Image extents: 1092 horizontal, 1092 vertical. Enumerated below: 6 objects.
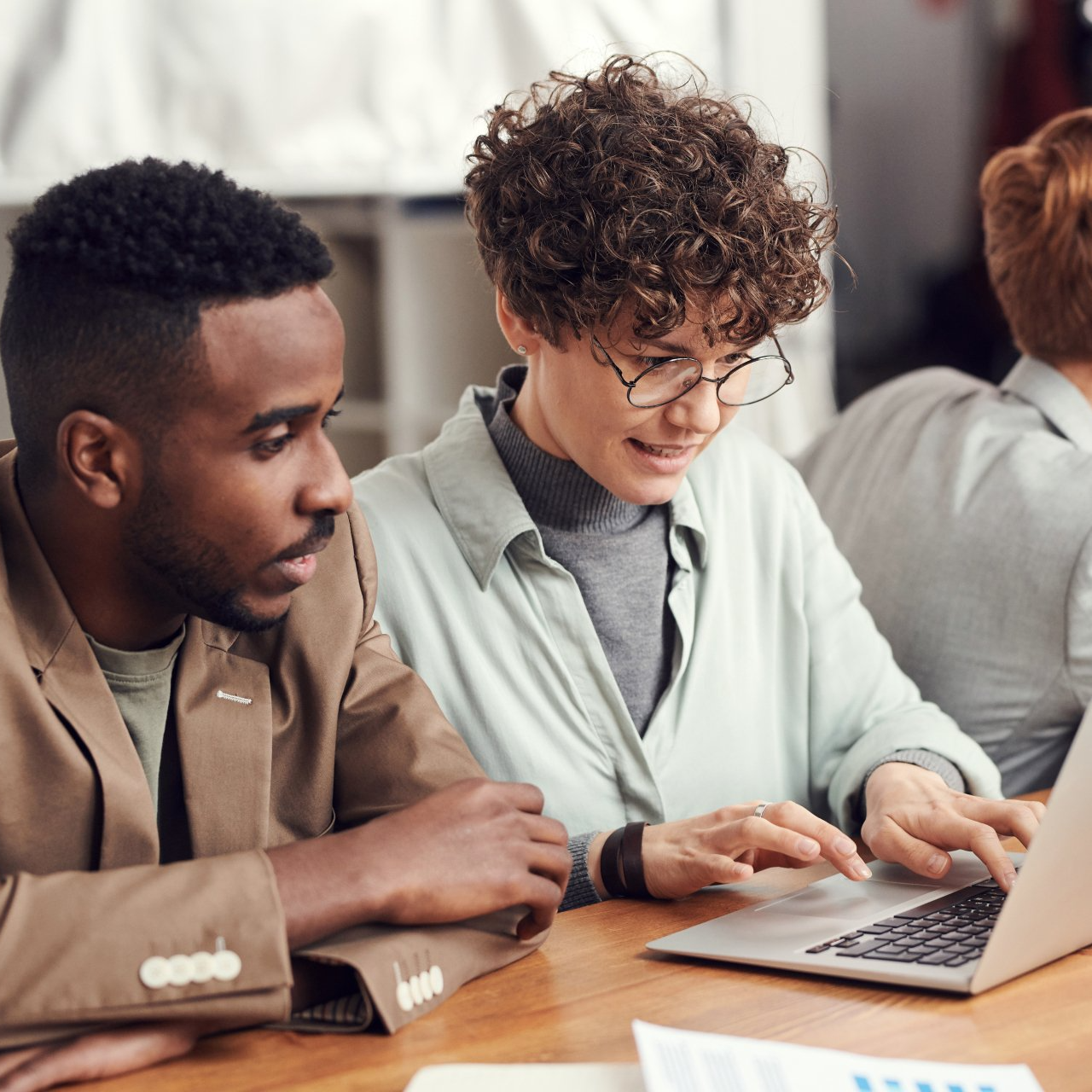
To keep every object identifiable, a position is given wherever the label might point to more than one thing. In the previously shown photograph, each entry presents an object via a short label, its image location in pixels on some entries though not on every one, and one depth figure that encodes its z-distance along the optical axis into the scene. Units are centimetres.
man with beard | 162
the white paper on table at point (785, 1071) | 157
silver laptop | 168
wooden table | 163
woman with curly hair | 199
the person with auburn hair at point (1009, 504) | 232
